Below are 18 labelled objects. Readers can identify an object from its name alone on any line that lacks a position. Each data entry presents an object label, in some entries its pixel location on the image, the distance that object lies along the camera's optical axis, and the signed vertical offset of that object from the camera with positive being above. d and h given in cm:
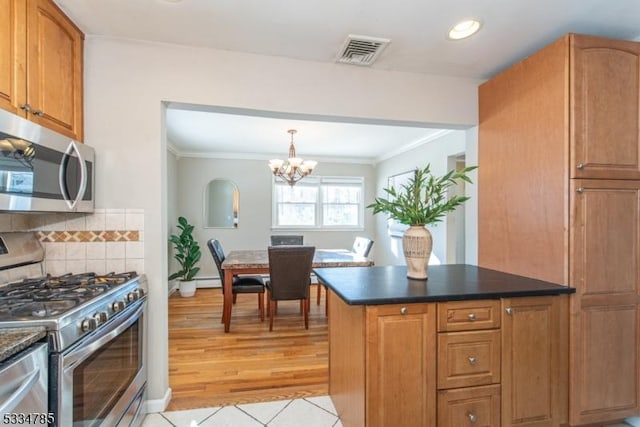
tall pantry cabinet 168 +2
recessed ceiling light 176 +108
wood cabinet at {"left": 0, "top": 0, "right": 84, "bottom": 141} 131 +71
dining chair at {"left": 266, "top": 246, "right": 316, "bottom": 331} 331 -67
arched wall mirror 561 +15
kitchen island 147 -71
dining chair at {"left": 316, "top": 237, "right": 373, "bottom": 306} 423 -51
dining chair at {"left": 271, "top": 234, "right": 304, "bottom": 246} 486 -44
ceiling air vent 191 +106
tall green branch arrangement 193 +5
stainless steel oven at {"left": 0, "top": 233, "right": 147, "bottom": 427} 110 -50
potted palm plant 500 -73
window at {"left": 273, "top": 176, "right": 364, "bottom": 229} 590 +18
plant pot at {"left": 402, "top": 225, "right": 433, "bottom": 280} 191 -23
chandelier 401 +61
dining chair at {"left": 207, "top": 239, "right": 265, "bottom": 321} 367 -88
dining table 341 -60
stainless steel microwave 122 +19
